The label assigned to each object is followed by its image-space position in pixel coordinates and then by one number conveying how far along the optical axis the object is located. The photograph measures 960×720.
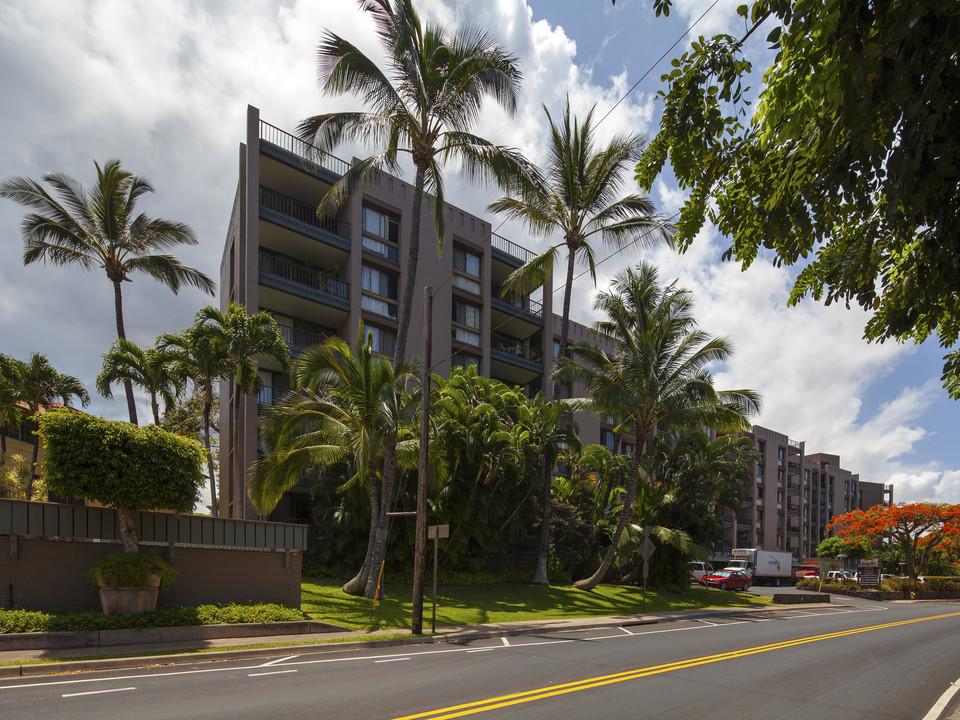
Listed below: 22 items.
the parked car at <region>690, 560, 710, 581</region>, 48.28
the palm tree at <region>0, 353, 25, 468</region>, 30.89
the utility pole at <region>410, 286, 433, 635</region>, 16.50
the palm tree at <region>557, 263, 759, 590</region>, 26.53
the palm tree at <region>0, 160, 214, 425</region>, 24.53
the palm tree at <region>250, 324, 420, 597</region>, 19.78
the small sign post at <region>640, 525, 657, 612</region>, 24.83
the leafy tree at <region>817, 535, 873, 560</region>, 61.38
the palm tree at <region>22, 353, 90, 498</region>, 32.44
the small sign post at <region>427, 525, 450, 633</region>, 16.92
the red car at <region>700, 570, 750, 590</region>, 43.16
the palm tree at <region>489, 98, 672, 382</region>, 27.66
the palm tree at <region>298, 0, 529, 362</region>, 20.39
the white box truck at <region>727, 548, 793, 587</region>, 54.06
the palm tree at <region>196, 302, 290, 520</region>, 24.88
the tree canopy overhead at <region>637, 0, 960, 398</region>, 4.00
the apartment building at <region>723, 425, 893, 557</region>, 77.81
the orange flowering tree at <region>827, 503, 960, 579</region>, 43.84
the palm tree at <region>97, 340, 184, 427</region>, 24.31
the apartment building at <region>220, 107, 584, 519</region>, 29.47
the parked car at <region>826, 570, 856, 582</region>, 49.72
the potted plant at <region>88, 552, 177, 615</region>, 13.52
